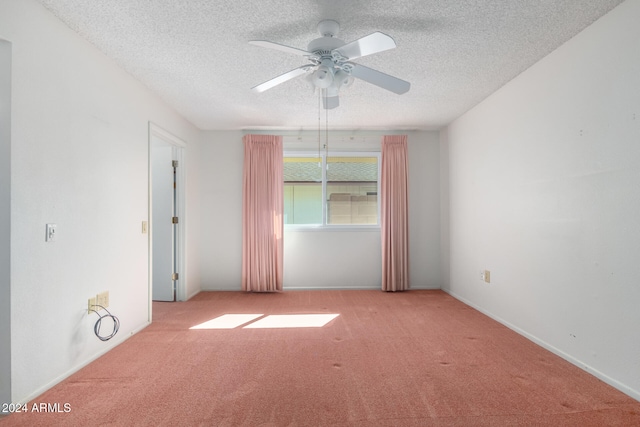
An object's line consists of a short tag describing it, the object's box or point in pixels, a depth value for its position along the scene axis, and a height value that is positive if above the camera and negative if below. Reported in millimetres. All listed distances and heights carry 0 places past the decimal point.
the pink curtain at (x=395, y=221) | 4730 -40
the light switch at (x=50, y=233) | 2033 -66
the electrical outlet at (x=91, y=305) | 2423 -621
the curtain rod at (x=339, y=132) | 4887 +1300
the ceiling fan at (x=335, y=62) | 1930 +1023
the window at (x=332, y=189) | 4945 +455
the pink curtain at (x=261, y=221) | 4680 -13
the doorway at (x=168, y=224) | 4246 -40
